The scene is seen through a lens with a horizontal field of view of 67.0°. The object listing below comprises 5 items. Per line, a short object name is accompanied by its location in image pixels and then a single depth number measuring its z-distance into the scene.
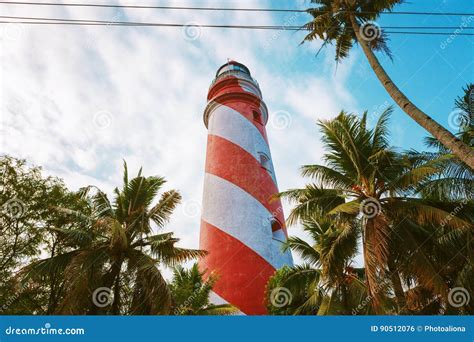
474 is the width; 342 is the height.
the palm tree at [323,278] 10.64
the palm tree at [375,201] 9.45
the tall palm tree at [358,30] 8.55
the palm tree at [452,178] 10.53
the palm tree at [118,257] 9.46
